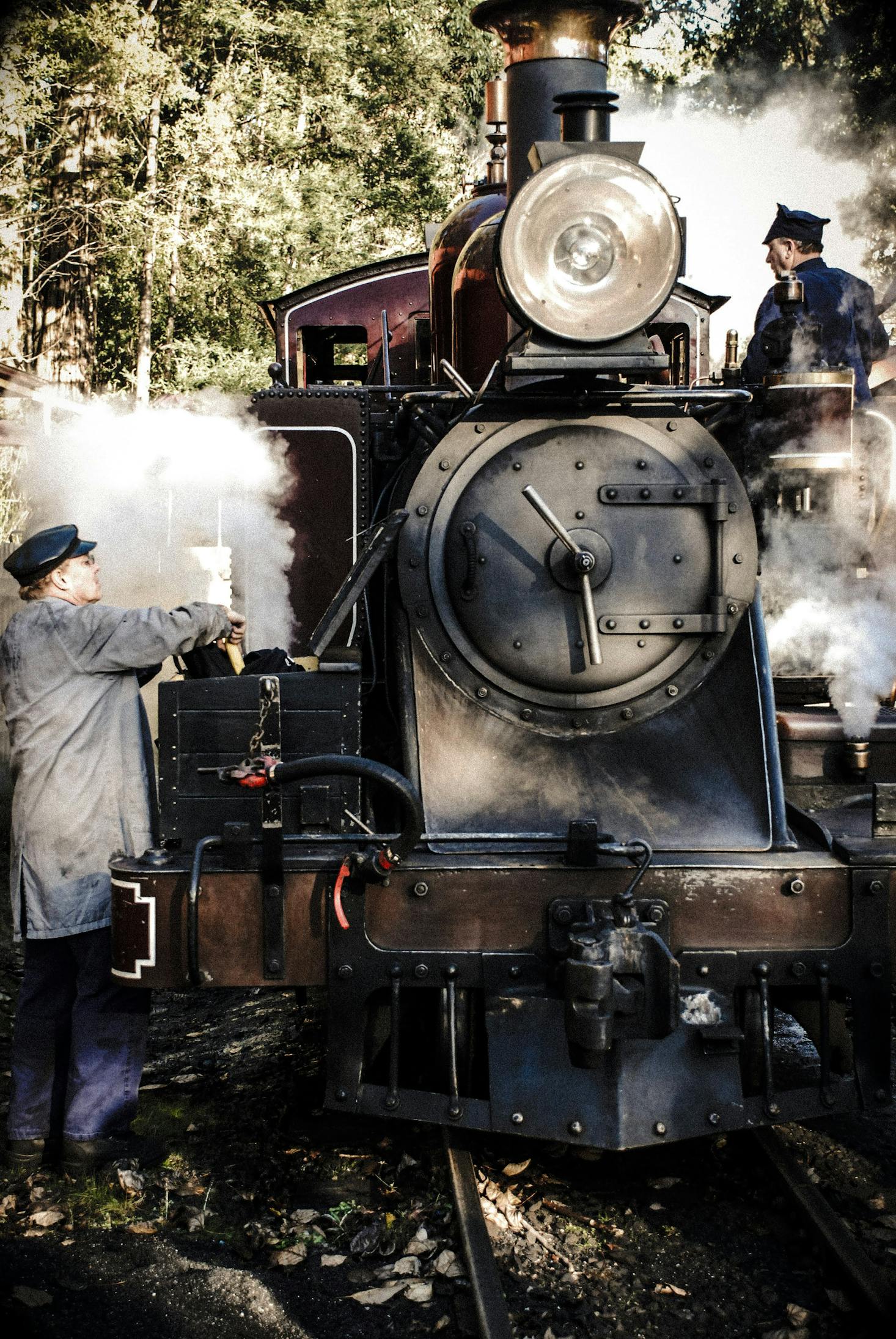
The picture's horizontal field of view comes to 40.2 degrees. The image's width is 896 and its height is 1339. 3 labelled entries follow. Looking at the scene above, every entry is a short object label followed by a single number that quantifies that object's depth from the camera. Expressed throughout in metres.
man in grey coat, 3.34
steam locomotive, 2.75
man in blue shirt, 4.34
